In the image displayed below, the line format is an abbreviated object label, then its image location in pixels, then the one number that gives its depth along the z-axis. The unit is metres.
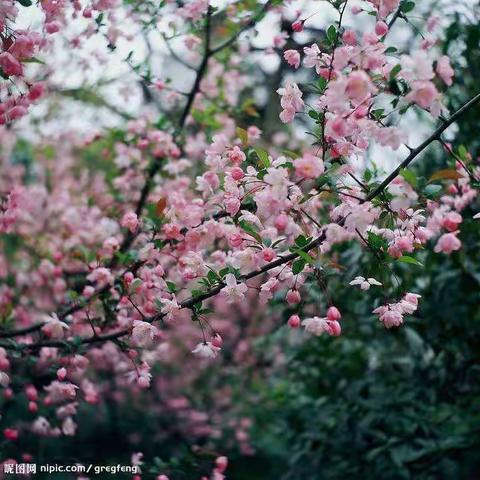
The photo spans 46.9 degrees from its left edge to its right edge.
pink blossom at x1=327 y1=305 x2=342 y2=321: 1.63
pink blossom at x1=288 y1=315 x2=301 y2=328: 1.66
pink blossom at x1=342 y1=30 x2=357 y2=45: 1.54
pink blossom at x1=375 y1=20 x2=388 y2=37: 1.55
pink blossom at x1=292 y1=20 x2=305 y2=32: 1.75
